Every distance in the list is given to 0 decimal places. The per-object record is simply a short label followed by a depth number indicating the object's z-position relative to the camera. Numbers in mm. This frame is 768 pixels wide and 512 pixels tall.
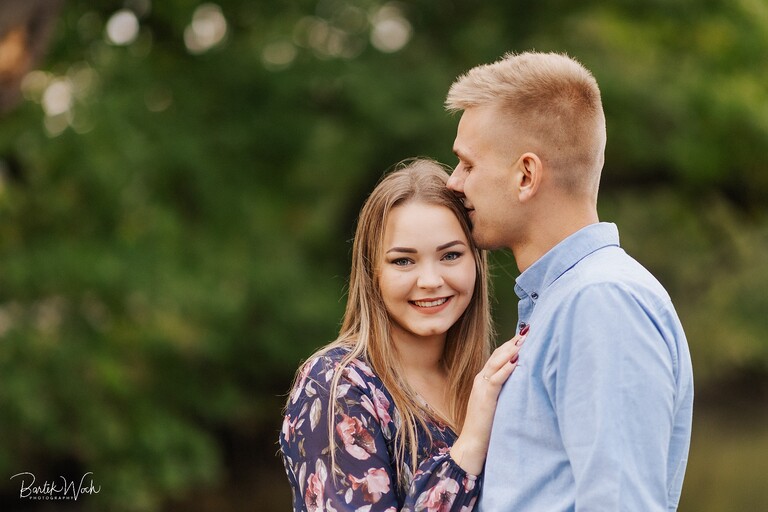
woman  2598
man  2186
